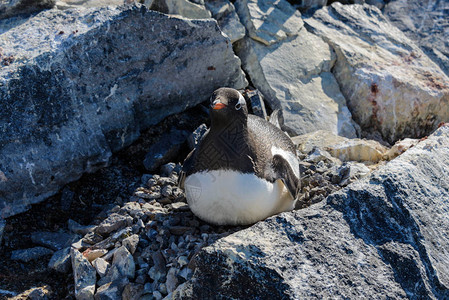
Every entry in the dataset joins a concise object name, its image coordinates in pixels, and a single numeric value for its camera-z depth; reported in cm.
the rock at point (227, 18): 709
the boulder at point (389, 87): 726
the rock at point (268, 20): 733
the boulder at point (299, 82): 689
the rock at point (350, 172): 508
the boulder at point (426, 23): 861
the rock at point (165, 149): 567
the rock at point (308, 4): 830
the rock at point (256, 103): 643
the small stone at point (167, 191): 515
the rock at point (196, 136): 581
